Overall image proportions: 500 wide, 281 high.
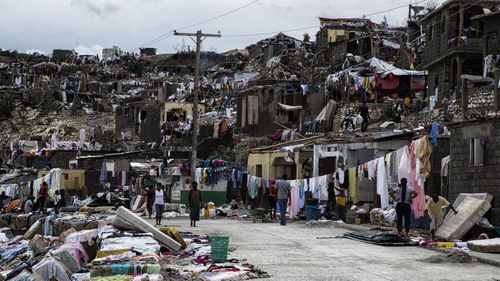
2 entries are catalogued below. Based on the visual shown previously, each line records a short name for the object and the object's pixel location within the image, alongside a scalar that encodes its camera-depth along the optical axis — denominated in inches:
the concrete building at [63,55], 4067.4
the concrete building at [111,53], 4277.6
